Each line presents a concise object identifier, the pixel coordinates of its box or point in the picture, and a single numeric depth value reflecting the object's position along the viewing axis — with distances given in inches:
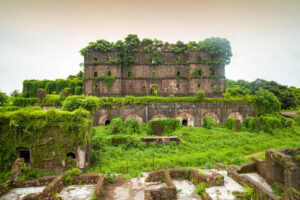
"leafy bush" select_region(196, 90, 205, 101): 961.1
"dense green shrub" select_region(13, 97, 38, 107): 1190.9
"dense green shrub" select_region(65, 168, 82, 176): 370.3
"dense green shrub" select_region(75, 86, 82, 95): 1224.8
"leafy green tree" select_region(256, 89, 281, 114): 959.0
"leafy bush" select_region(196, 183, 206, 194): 323.2
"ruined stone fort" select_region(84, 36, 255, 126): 1134.4
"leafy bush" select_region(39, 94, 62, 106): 936.3
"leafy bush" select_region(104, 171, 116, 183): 388.9
